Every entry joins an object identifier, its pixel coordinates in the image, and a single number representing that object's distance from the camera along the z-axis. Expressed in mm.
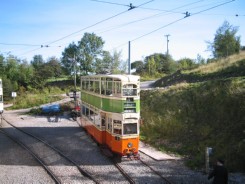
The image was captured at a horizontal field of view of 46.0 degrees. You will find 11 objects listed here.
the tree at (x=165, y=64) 65438
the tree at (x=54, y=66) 72181
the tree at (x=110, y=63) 56469
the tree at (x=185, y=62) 63494
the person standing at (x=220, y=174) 10648
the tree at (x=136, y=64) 77825
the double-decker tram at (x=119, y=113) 15555
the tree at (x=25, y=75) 62847
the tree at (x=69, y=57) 57272
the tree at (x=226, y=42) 42906
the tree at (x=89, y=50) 55625
